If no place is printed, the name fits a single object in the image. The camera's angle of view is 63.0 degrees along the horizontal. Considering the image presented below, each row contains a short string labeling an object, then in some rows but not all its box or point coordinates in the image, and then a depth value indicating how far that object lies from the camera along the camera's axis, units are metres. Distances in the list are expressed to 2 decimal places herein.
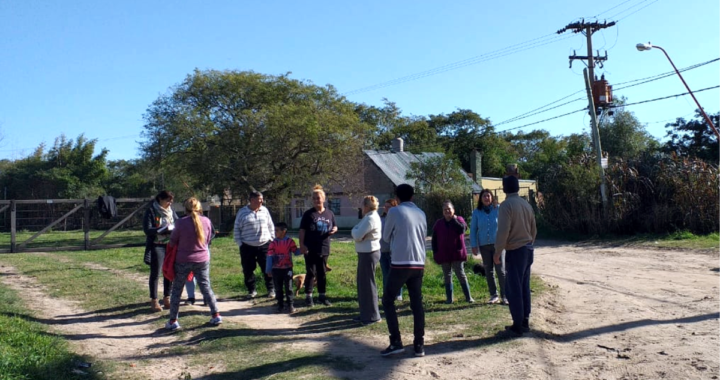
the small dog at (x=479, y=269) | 10.75
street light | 19.09
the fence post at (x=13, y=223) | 17.71
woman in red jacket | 8.45
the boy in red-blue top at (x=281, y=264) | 8.46
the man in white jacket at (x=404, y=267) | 5.90
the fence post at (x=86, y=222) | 18.14
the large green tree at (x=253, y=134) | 26.83
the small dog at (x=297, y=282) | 9.74
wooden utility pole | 31.14
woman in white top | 7.49
